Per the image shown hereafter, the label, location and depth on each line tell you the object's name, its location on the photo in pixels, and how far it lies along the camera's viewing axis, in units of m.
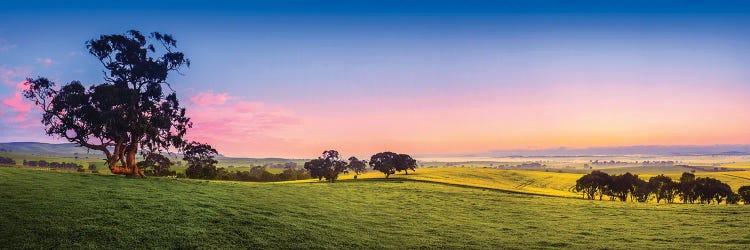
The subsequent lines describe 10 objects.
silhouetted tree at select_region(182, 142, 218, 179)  76.06
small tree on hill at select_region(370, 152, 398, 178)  113.77
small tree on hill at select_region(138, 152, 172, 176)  58.94
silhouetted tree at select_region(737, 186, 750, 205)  91.01
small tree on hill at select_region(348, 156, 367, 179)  135.38
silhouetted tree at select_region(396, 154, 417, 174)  116.72
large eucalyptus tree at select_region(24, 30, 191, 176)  44.75
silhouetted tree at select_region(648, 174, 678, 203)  92.31
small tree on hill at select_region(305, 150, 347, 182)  105.31
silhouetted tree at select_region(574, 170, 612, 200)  92.69
